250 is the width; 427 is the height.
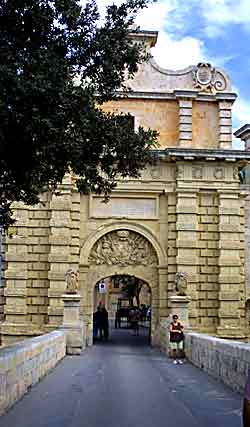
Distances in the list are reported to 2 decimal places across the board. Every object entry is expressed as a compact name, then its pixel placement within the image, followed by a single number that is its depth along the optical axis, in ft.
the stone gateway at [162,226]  80.84
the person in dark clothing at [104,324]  92.96
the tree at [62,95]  28.68
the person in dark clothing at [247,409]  15.36
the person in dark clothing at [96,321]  93.29
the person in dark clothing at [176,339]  63.82
